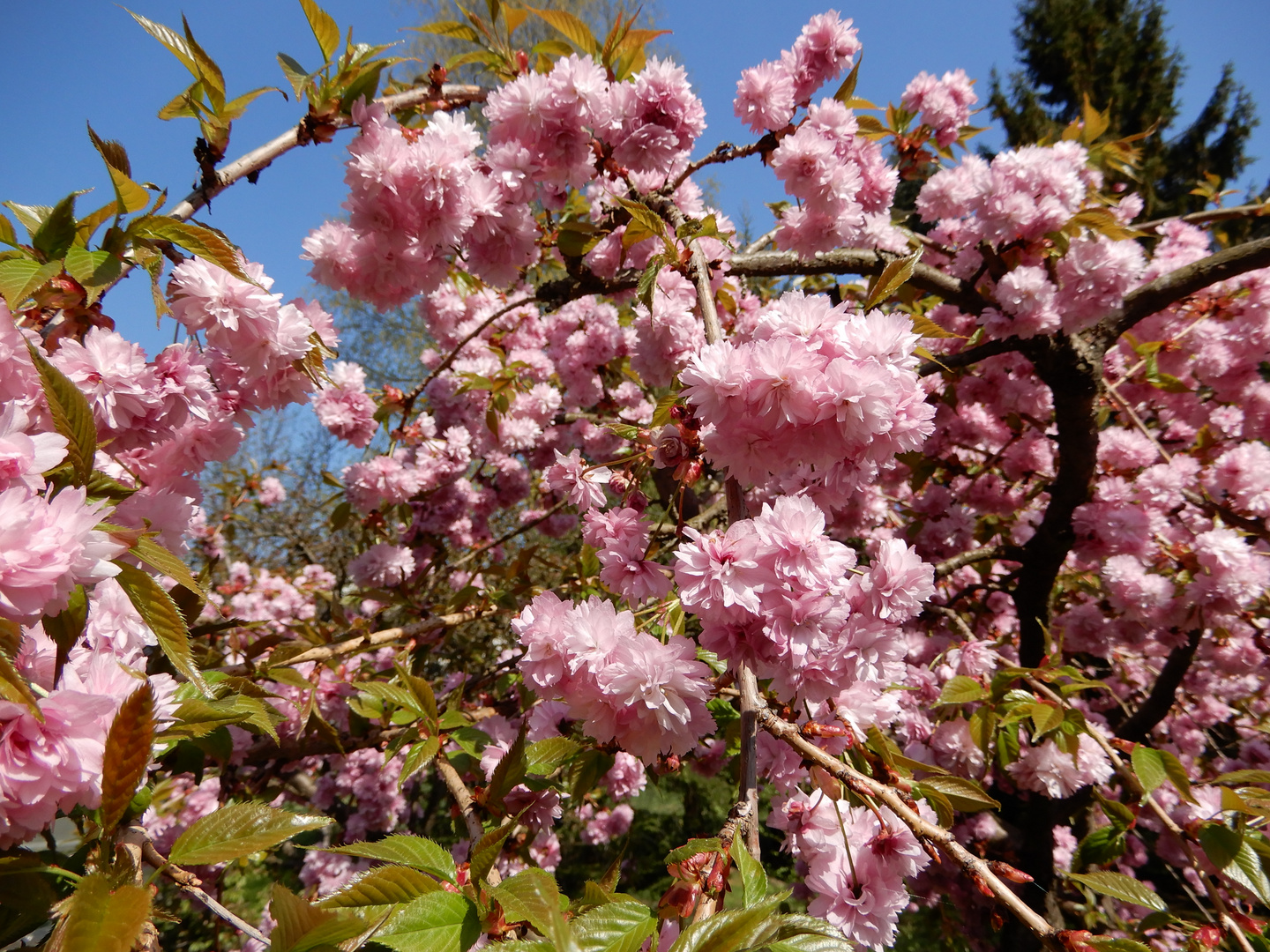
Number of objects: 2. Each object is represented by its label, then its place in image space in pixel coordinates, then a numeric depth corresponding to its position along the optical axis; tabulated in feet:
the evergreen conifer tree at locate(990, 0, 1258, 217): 30.84
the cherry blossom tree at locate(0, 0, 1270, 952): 1.23
